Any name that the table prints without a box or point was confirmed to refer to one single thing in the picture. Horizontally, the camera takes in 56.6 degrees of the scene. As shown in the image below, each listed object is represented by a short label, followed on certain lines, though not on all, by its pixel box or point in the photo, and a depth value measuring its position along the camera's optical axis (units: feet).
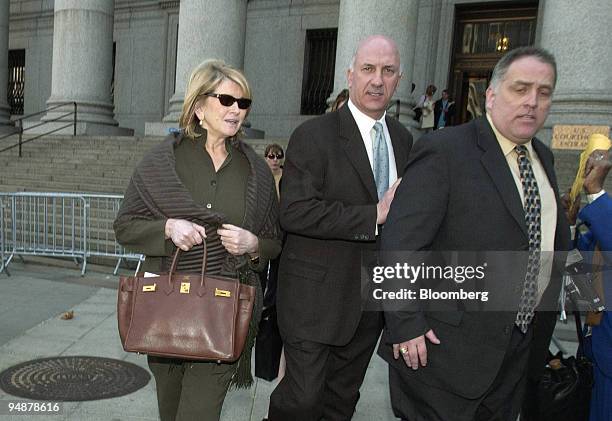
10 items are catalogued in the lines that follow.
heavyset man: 7.51
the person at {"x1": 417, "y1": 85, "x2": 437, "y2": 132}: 43.21
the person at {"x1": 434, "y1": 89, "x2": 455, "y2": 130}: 45.16
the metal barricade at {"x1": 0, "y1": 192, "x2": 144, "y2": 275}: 26.76
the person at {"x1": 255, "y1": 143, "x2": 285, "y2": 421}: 11.28
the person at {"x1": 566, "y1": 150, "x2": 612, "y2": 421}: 9.55
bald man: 9.21
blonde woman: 8.49
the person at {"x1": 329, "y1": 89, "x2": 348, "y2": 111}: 15.38
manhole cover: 13.03
